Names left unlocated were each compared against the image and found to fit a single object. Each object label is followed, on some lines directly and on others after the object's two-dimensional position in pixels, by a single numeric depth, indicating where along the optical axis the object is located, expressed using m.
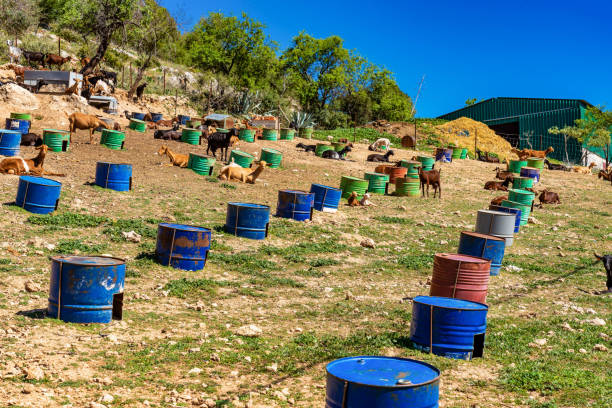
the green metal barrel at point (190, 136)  28.28
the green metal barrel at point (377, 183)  24.14
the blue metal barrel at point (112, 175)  17.12
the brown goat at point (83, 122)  24.83
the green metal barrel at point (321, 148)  32.22
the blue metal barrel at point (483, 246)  13.45
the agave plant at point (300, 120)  48.48
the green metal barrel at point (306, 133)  40.31
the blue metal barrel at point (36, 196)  13.91
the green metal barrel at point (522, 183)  26.86
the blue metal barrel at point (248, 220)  14.66
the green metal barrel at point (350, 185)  21.83
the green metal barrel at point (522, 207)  19.96
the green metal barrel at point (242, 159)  23.56
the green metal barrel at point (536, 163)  34.69
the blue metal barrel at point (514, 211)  18.80
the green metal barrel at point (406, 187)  24.05
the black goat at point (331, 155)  31.88
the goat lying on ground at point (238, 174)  21.72
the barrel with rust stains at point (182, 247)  11.69
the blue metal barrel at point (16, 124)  23.95
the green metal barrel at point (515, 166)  32.81
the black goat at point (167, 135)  28.52
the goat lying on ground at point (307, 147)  33.20
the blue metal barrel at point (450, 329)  8.05
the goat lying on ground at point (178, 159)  22.56
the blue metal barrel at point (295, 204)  16.92
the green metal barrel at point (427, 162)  30.30
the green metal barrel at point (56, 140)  21.97
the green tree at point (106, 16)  37.34
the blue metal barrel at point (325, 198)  18.89
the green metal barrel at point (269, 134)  33.78
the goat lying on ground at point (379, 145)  37.99
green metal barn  52.94
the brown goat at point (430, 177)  24.16
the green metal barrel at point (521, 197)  21.39
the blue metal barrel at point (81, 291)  8.16
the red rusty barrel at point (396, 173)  26.30
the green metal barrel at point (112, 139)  24.52
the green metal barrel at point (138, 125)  30.27
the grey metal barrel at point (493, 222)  16.20
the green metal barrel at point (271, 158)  26.08
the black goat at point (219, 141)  24.88
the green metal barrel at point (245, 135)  31.64
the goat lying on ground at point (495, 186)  27.62
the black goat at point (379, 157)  33.56
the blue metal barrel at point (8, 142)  19.42
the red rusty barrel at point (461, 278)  10.44
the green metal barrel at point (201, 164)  22.00
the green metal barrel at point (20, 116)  26.08
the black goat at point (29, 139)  22.61
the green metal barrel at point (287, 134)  35.66
